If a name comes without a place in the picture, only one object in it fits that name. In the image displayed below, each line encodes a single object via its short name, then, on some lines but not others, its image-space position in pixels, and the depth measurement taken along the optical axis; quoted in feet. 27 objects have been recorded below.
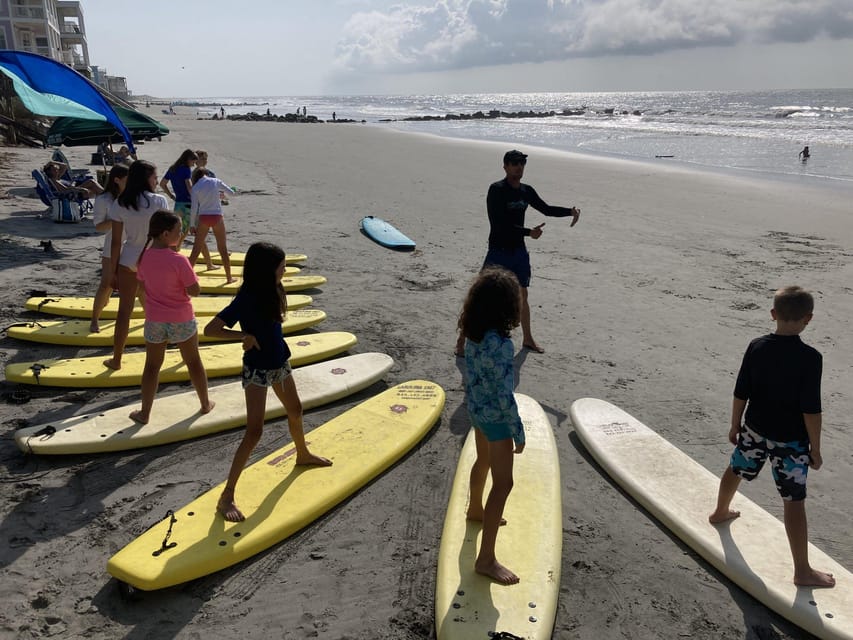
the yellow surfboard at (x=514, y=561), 9.46
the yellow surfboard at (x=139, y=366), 16.97
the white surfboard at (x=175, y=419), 13.85
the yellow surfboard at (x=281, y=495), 10.30
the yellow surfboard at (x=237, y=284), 25.09
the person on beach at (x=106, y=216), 17.37
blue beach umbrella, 26.05
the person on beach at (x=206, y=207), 23.99
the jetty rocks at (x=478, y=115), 192.44
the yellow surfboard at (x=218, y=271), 26.98
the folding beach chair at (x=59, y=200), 34.91
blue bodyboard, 33.30
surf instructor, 18.56
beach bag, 34.81
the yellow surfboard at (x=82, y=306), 21.58
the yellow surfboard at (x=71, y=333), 19.45
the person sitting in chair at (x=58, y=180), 35.14
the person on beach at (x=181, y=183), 25.72
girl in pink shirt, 13.48
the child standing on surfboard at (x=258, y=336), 10.75
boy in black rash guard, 9.69
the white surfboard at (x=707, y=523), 10.02
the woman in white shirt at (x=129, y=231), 16.48
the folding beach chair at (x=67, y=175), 40.37
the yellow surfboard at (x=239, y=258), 29.45
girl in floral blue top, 9.41
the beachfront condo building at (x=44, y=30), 143.95
